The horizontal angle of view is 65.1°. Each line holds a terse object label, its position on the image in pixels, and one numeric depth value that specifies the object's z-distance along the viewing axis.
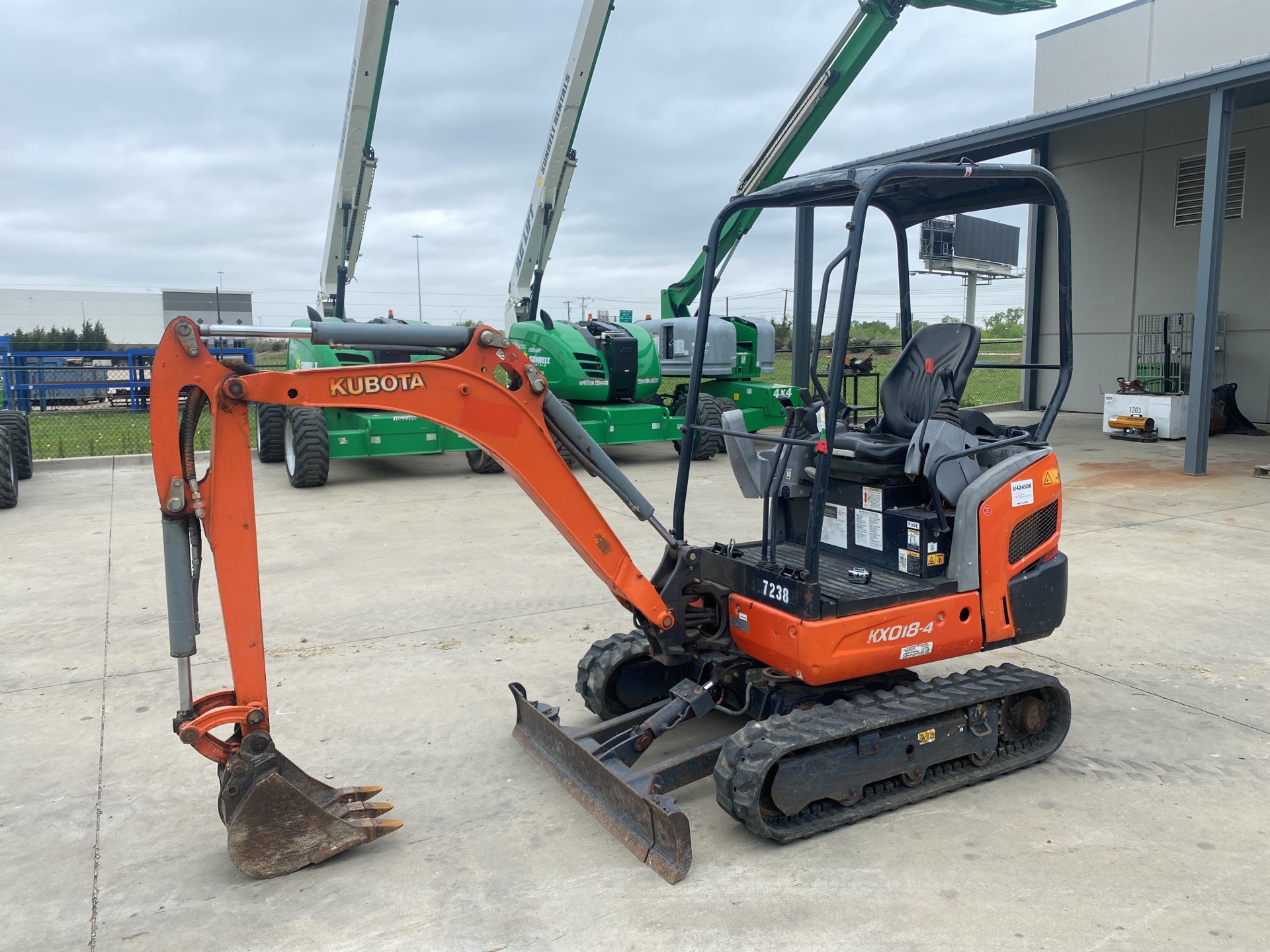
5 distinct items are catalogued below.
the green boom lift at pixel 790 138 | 14.99
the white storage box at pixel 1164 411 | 14.96
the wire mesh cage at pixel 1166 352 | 16.41
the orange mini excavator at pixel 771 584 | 3.30
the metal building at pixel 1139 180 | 16.33
